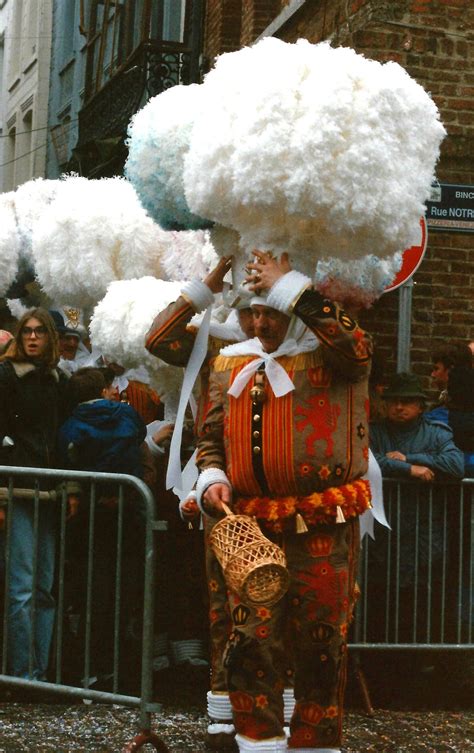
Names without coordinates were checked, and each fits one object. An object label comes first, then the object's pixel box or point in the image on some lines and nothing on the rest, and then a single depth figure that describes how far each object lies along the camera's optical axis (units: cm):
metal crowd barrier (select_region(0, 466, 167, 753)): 514
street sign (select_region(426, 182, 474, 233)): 851
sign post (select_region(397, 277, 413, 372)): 820
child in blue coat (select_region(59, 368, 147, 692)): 600
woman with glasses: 588
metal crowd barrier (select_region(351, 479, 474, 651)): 649
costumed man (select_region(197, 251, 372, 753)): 422
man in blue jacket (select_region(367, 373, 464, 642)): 651
